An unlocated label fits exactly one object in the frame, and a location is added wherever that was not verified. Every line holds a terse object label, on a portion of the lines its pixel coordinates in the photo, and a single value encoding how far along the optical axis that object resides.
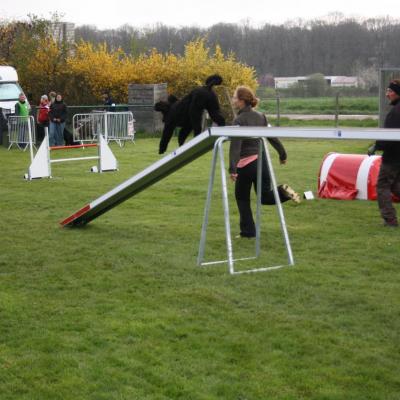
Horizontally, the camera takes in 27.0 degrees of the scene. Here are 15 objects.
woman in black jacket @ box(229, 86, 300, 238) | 9.16
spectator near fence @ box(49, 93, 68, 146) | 24.23
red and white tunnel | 12.85
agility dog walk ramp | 8.20
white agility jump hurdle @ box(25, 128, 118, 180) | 16.77
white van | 27.76
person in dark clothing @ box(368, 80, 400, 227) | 10.17
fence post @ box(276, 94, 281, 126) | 29.97
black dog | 9.27
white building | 49.10
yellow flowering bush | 31.91
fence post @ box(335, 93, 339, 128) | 28.70
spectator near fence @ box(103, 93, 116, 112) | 28.27
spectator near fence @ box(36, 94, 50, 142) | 24.31
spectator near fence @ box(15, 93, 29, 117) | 24.88
